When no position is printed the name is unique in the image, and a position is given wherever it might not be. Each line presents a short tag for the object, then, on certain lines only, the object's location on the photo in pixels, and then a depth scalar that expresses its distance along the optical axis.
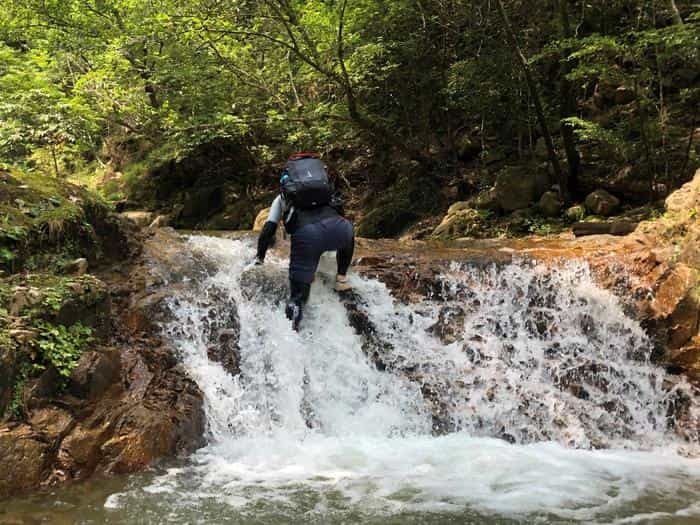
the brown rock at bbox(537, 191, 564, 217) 11.47
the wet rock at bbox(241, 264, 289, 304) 6.89
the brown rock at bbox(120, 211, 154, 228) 15.35
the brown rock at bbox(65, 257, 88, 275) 5.96
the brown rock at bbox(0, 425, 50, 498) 4.27
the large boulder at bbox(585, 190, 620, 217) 10.95
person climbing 6.38
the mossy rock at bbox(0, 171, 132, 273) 5.73
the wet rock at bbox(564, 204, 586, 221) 11.06
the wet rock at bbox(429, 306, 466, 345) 6.87
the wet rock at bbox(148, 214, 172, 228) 15.30
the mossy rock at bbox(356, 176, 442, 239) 13.50
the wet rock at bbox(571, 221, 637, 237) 9.30
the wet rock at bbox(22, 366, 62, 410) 4.71
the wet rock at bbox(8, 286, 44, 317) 4.98
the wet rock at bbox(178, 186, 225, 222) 16.36
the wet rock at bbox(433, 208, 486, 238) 11.68
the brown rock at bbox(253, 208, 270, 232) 12.77
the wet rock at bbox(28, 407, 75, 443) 4.66
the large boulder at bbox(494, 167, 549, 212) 11.92
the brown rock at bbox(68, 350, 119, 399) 5.04
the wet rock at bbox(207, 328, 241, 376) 6.14
